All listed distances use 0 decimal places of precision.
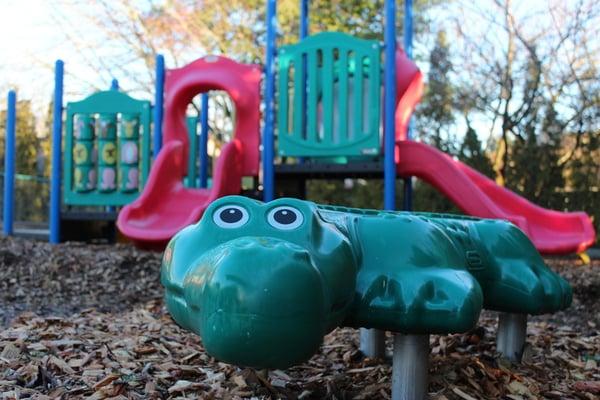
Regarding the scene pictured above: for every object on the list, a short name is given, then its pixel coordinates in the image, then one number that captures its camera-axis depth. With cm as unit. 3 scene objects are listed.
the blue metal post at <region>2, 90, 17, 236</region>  937
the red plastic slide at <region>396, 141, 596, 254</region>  676
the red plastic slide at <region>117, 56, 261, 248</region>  697
